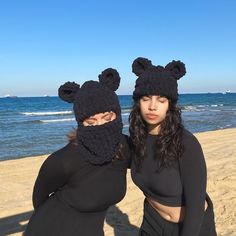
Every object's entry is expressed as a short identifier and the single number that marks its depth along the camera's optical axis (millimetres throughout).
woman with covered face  1437
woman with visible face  1505
